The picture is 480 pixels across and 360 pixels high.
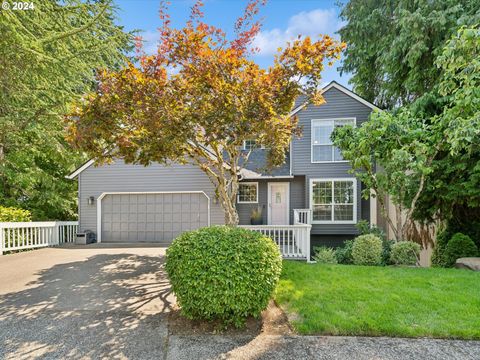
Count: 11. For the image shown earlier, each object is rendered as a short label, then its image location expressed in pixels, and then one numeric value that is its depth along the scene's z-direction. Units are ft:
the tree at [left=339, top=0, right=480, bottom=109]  31.58
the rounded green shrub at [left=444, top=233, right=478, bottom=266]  24.67
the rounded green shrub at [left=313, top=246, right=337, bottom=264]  25.43
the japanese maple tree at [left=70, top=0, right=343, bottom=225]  15.85
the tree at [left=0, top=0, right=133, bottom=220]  22.43
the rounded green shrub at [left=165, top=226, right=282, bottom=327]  11.78
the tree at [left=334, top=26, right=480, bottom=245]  23.72
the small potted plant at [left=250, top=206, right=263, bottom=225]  39.24
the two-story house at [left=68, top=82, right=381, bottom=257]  37.88
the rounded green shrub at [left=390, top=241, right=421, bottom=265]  23.61
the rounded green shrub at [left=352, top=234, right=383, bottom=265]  24.02
